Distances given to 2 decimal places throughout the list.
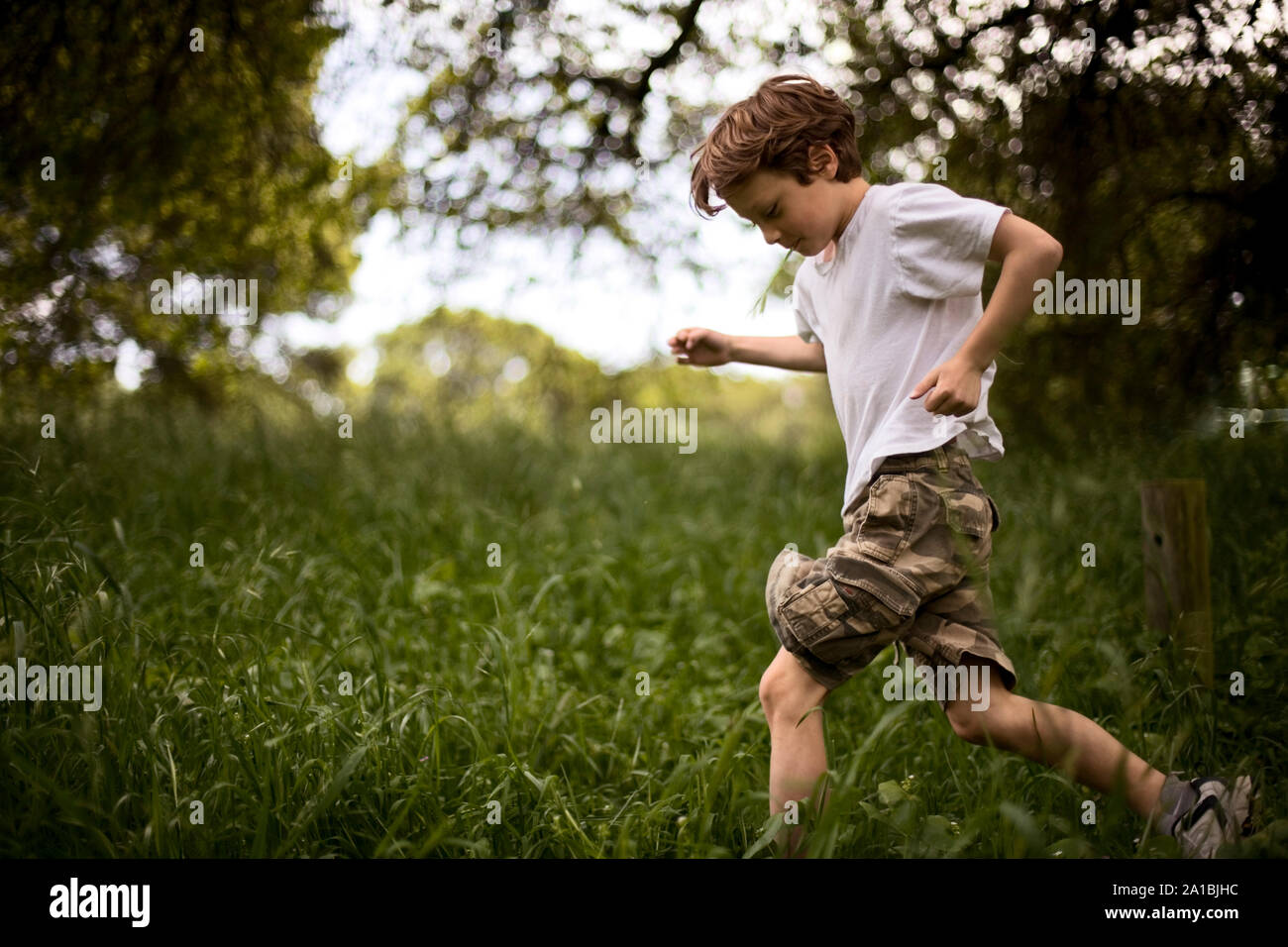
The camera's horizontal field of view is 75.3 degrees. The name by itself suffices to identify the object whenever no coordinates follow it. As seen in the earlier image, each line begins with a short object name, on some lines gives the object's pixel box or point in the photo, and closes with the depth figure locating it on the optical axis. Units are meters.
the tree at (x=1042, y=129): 3.08
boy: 1.74
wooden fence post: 2.55
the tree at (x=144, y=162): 3.29
